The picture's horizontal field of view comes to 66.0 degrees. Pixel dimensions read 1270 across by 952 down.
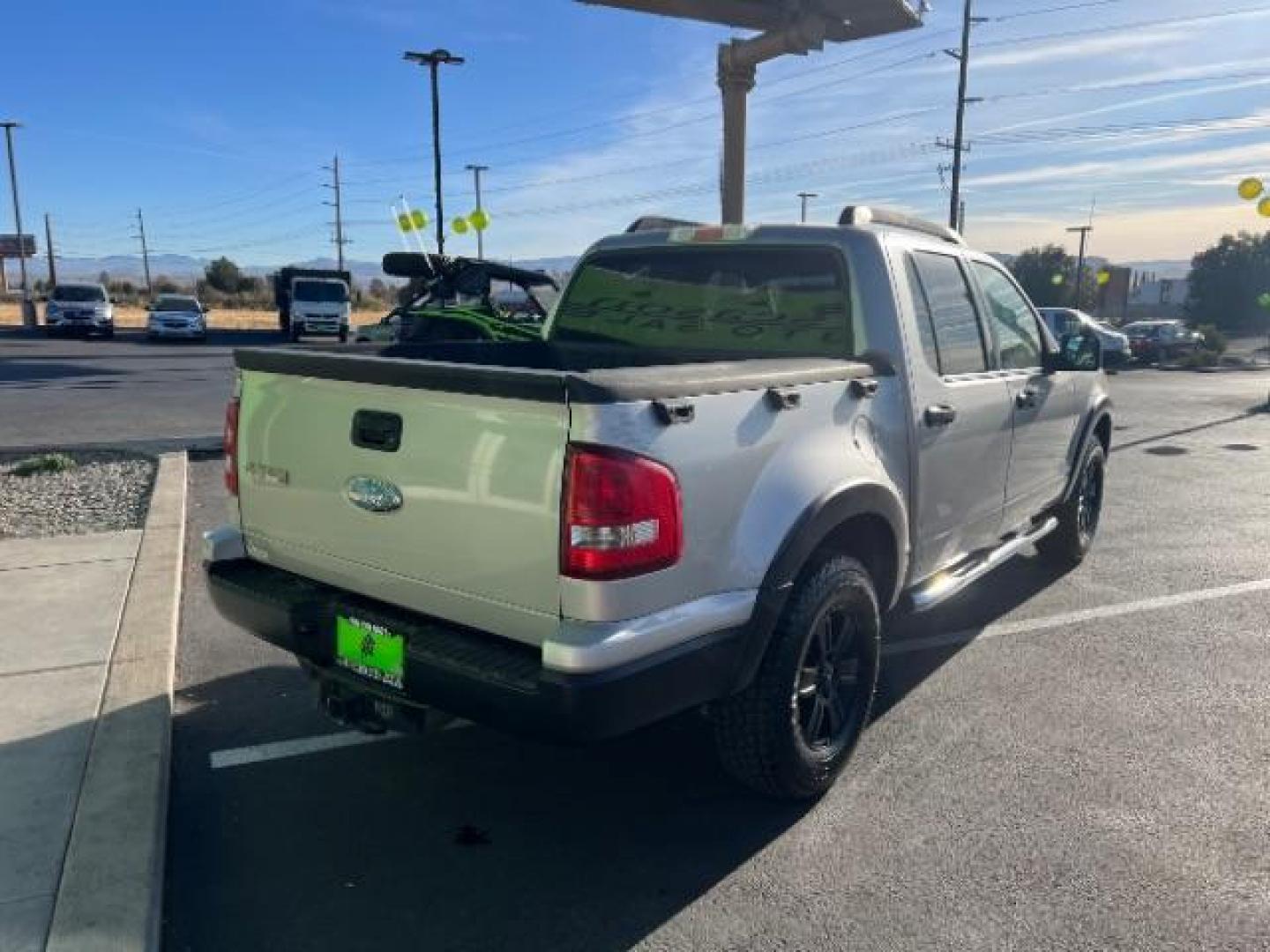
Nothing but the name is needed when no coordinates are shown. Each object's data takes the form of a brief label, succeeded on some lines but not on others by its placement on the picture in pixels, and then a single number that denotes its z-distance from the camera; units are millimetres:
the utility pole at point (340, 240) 77825
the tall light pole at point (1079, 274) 53628
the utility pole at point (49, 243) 69600
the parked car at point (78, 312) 31203
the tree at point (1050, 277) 60094
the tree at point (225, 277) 73438
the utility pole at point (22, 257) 36656
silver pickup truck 2521
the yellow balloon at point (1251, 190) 16609
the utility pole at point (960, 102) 33688
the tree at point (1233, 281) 53656
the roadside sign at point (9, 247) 63500
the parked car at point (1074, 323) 22206
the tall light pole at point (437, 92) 29859
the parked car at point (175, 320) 31188
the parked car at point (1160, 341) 28297
